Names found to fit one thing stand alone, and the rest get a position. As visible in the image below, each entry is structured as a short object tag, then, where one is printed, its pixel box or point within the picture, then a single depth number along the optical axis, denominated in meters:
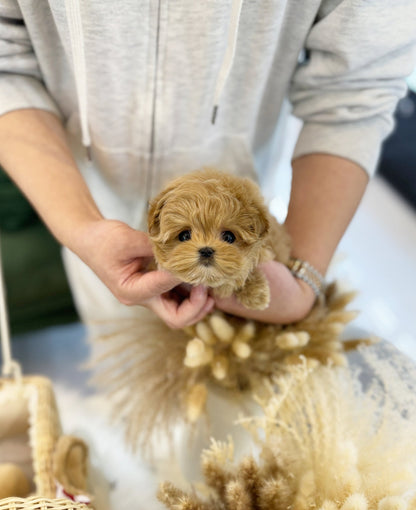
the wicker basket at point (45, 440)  0.65
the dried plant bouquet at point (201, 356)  0.61
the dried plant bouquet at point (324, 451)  0.48
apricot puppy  0.41
